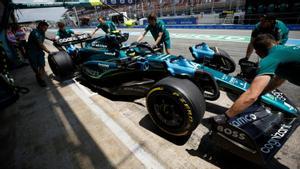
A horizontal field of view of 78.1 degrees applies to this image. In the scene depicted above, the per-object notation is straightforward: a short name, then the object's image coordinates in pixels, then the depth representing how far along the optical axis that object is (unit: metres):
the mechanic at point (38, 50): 5.02
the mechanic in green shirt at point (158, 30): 4.96
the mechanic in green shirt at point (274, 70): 1.83
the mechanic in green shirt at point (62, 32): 6.40
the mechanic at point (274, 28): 3.66
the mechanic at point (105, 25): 7.77
